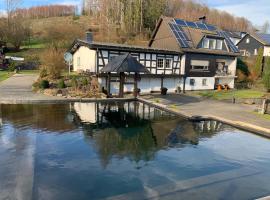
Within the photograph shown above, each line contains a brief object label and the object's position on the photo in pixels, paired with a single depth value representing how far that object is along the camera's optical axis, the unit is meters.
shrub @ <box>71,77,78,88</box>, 22.94
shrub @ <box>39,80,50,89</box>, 23.44
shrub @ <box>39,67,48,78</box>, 27.58
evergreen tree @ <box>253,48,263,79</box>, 38.00
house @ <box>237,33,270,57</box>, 51.50
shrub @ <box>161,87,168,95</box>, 26.16
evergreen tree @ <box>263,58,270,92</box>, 25.68
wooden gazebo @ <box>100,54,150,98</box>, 19.56
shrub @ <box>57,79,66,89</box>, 23.16
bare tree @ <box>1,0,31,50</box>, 52.78
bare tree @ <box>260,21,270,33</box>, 96.15
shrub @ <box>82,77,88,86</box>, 22.92
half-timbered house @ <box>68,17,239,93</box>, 24.73
